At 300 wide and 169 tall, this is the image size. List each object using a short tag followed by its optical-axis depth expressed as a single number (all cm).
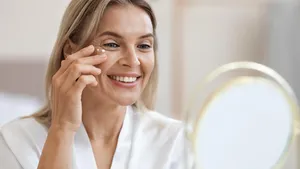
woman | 115
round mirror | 112
